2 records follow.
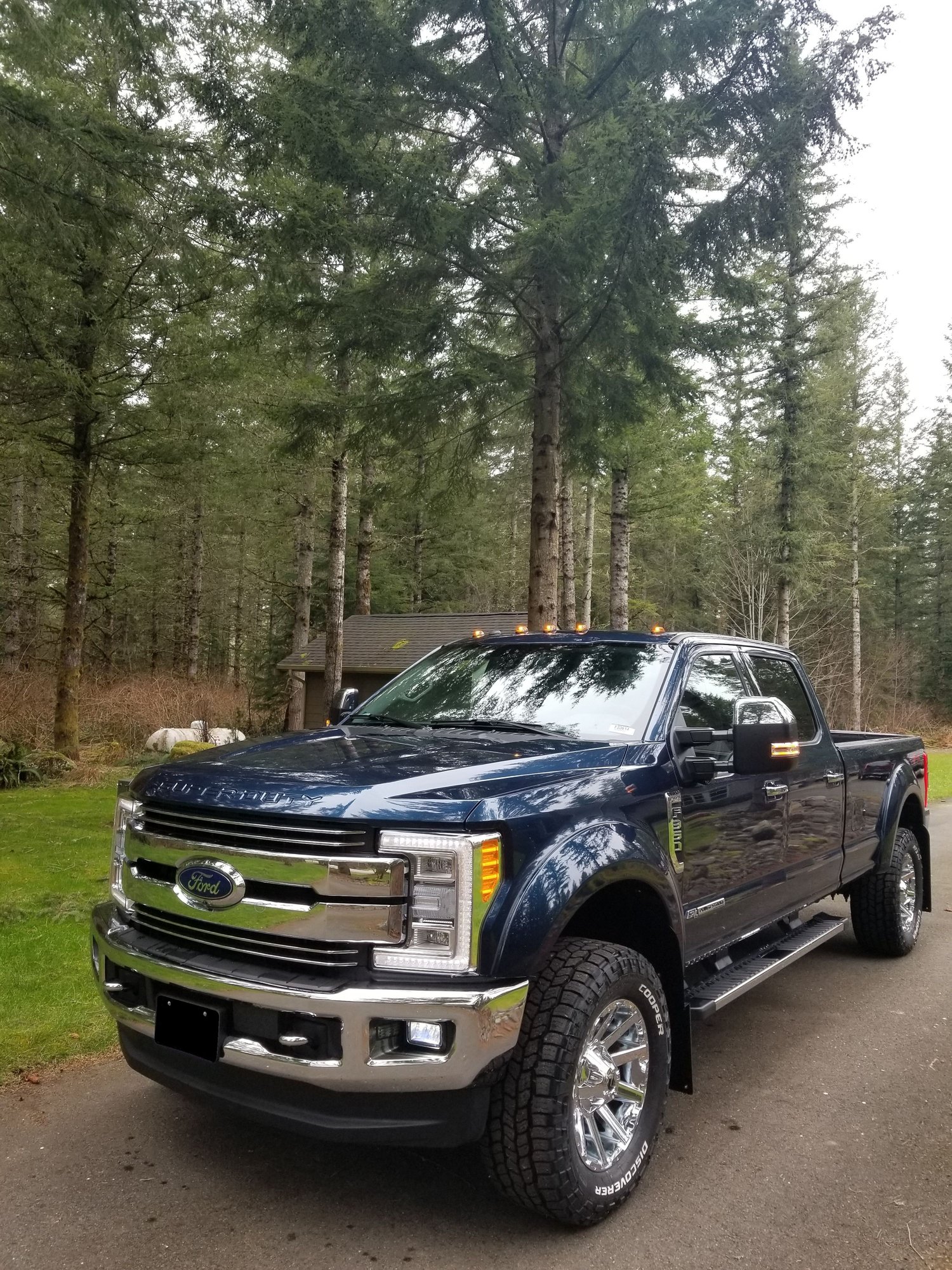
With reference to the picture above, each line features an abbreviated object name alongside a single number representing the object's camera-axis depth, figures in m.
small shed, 20.72
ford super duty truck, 2.56
